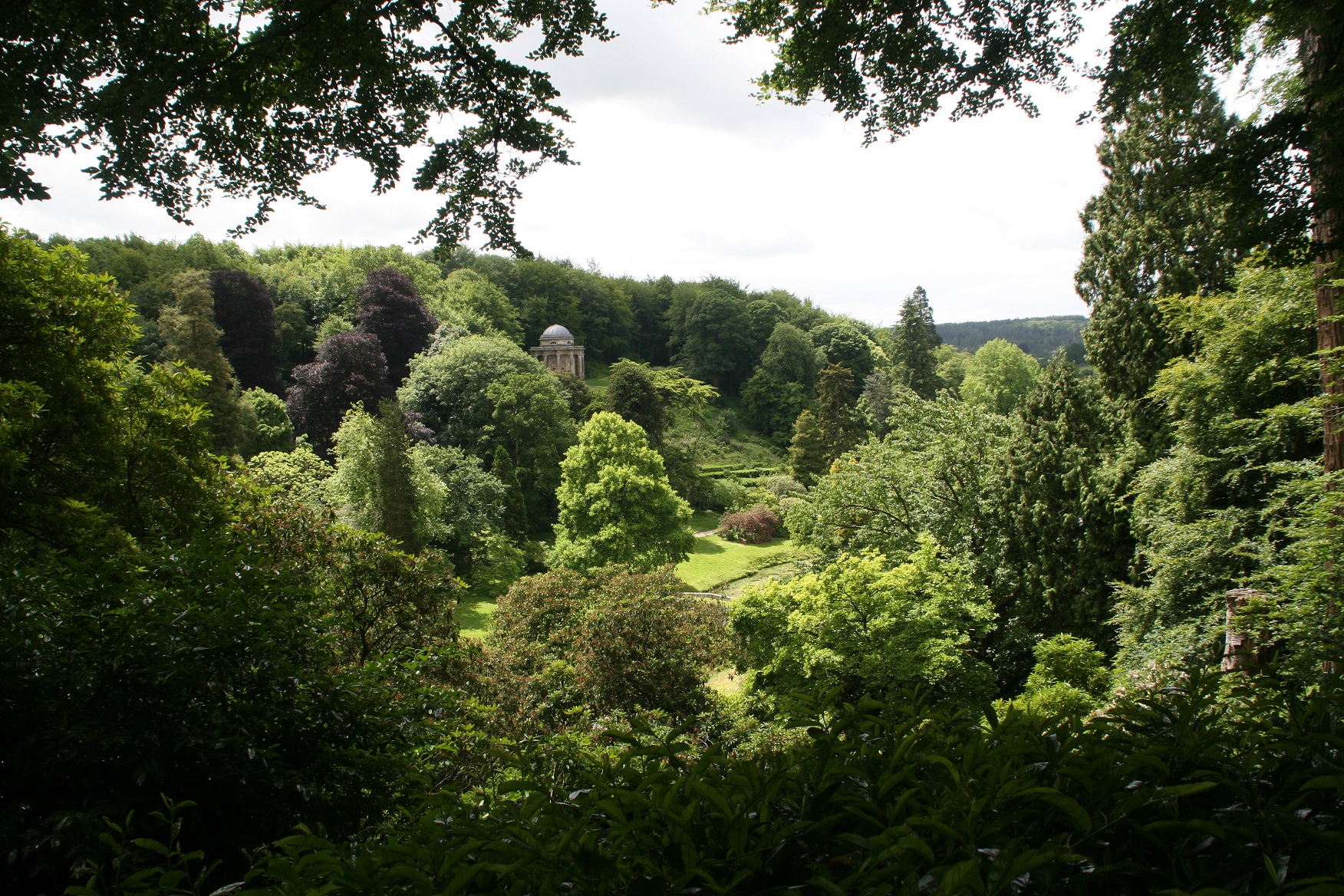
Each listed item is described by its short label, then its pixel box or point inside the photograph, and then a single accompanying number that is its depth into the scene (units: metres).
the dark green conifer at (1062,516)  13.30
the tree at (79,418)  7.79
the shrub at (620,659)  11.70
